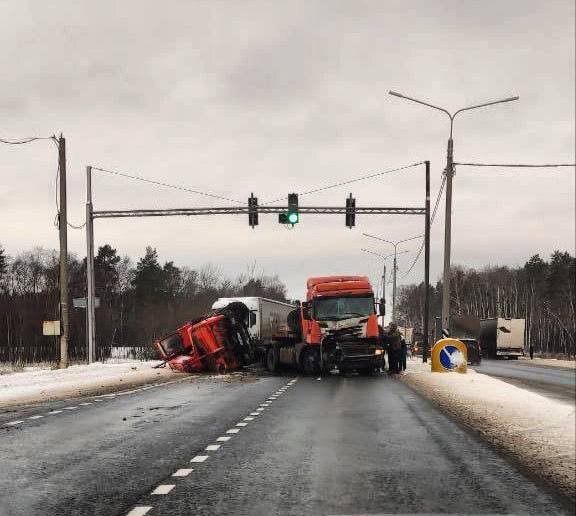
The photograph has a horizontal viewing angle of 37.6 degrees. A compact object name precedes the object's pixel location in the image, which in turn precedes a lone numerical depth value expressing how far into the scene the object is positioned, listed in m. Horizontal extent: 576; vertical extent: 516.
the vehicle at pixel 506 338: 60.12
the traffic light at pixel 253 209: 34.97
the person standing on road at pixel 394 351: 34.03
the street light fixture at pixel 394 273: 75.41
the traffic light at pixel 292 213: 33.66
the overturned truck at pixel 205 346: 33.34
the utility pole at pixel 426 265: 44.34
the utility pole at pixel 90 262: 37.41
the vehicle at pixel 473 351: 48.04
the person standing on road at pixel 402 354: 34.34
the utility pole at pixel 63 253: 33.09
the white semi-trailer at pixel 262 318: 37.62
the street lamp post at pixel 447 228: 28.40
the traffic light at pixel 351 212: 35.00
